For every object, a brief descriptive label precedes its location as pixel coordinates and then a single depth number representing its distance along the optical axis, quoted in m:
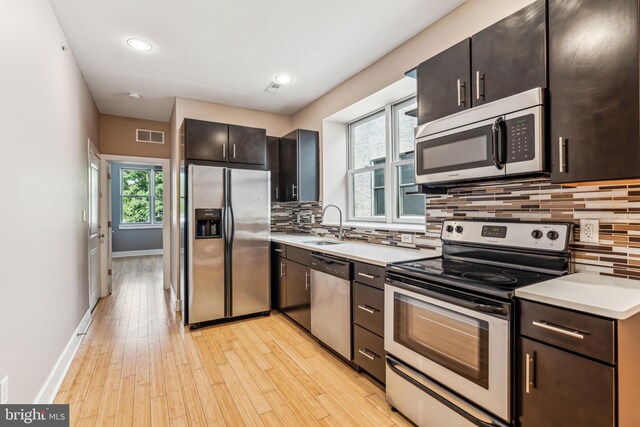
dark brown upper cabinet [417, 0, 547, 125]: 1.53
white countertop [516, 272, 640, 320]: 1.08
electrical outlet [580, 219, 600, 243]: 1.56
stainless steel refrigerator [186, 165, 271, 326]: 3.23
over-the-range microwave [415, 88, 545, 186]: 1.52
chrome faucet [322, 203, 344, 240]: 3.47
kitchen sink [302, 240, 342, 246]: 3.21
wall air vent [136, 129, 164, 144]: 4.68
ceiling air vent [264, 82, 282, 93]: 3.48
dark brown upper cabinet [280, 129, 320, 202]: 3.81
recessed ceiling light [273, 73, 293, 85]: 3.26
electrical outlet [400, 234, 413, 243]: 2.64
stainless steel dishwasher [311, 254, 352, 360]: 2.40
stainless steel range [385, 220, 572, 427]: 1.35
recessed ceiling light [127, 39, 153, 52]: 2.59
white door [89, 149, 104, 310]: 3.68
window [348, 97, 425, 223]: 3.08
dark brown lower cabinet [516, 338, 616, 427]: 1.07
